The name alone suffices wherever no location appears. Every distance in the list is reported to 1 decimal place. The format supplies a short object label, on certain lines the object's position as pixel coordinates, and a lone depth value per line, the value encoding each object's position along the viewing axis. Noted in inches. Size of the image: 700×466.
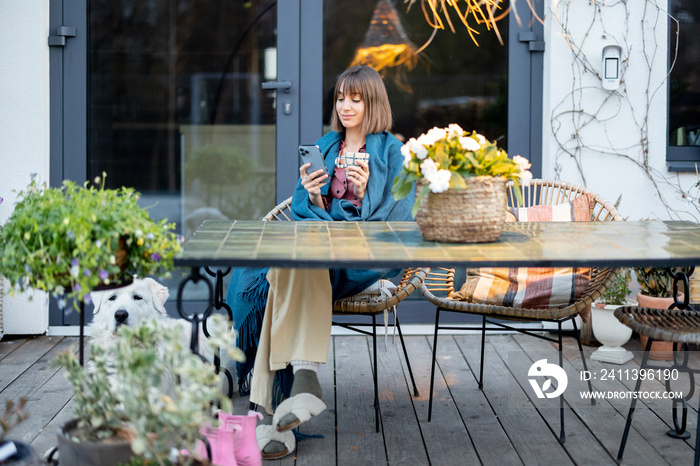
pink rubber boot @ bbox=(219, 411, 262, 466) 76.9
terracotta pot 130.3
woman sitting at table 90.4
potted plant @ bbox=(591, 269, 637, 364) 130.3
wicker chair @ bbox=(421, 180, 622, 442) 97.0
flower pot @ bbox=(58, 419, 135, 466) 60.0
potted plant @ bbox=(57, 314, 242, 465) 56.8
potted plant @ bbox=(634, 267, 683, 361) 130.6
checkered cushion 101.0
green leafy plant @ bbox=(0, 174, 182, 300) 64.8
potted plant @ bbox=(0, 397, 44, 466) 58.8
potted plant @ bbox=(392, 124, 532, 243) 75.6
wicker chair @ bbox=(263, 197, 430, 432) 98.2
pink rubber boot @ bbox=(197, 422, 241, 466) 72.5
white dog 98.8
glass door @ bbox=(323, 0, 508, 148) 145.9
